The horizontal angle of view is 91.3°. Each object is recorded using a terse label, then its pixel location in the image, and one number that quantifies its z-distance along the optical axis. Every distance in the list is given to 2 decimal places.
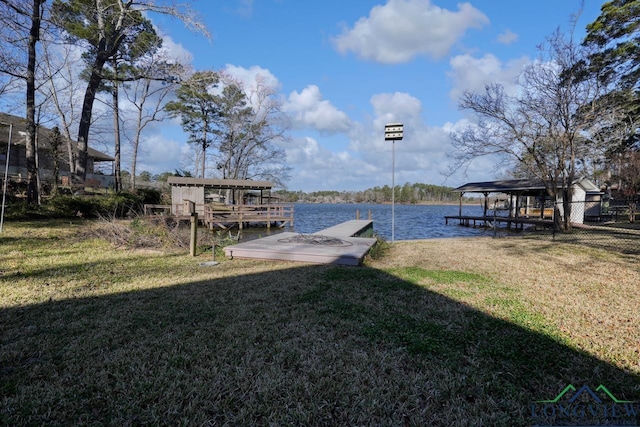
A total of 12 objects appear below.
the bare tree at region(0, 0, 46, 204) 10.42
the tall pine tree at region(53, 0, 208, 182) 12.47
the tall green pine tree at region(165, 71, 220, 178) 26.22
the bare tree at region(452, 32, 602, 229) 11.69
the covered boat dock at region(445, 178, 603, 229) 20.64
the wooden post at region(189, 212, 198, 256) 7.04
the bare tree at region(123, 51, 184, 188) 14.40
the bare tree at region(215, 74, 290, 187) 27.00
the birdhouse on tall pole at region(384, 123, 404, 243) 10.09
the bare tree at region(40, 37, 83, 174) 16.52
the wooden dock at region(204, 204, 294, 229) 18.25
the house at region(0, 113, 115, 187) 23.03
